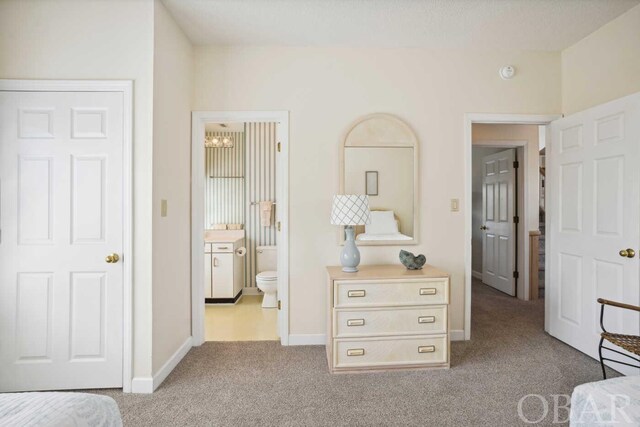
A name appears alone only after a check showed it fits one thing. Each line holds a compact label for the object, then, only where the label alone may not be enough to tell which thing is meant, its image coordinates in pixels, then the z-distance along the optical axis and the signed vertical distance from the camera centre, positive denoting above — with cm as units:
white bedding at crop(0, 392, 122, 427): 97 -60
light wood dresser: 243 -78
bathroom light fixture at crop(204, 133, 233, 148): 474 +104
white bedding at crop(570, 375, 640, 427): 105 -63
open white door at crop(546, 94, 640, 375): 234 -4
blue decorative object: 265 -37
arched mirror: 295 +36
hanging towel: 467 +4
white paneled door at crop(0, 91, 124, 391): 215 -17
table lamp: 255 -2
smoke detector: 298 +129
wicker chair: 191 -75
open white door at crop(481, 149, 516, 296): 457 -7
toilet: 400 -74
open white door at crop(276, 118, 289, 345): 294 -6
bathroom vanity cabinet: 417 -70
